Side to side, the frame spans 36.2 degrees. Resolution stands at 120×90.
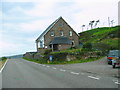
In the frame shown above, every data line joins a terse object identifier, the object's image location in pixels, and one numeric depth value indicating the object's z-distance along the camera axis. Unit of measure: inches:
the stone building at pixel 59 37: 1905.8
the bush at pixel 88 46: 1381.2
